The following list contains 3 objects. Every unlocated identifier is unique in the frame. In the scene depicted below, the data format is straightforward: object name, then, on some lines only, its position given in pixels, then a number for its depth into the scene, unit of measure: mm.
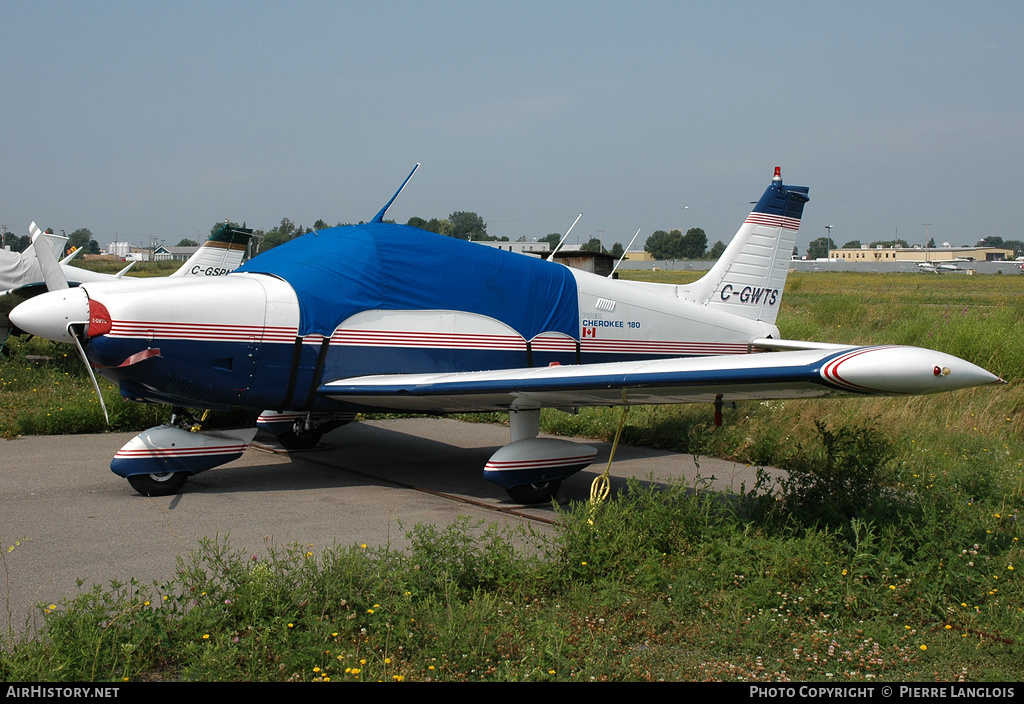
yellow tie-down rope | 5875
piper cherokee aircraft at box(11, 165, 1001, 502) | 5961
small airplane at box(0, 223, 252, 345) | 14523
